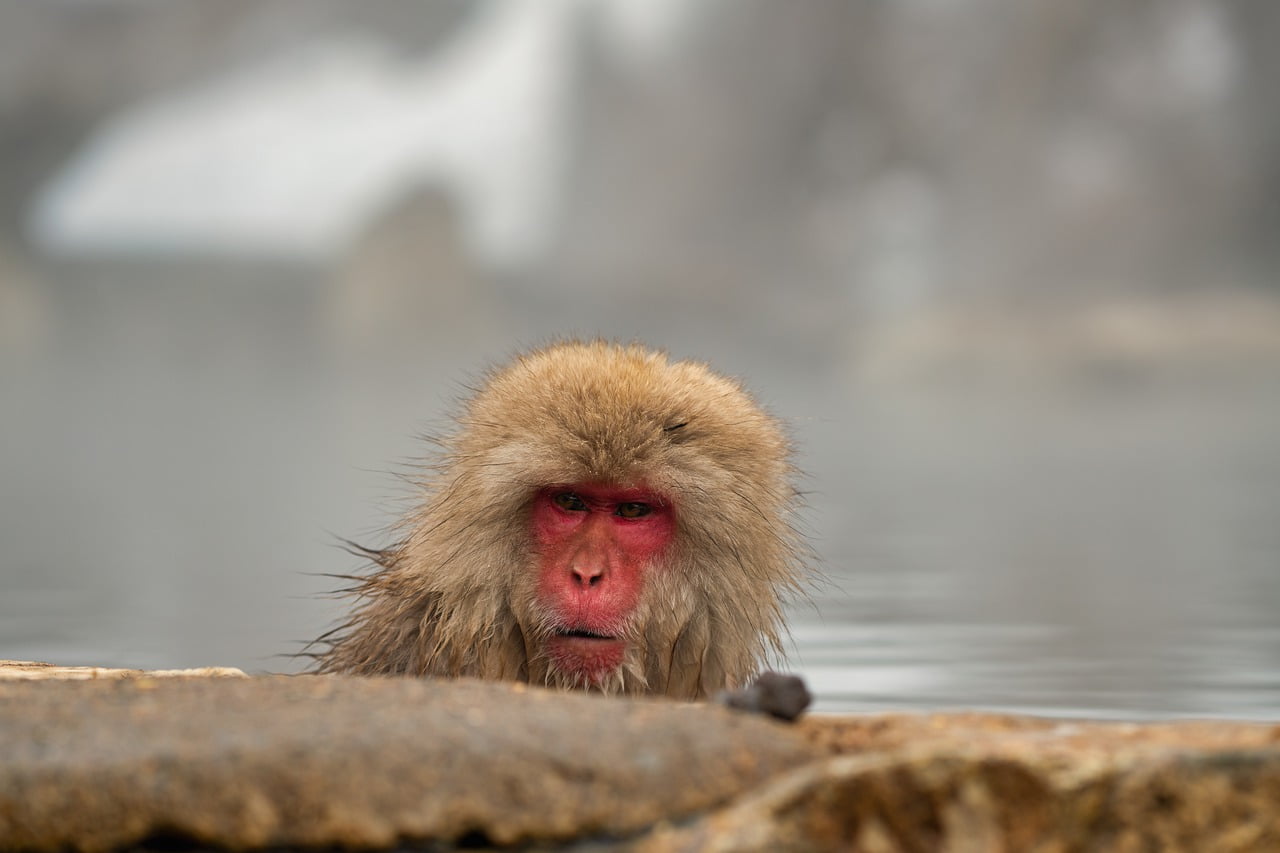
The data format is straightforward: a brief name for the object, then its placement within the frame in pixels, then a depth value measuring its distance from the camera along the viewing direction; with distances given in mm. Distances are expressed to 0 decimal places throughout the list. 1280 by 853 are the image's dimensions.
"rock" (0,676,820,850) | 4645
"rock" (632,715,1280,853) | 4625
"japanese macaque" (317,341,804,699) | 7273
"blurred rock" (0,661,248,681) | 6491
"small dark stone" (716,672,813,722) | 5246
